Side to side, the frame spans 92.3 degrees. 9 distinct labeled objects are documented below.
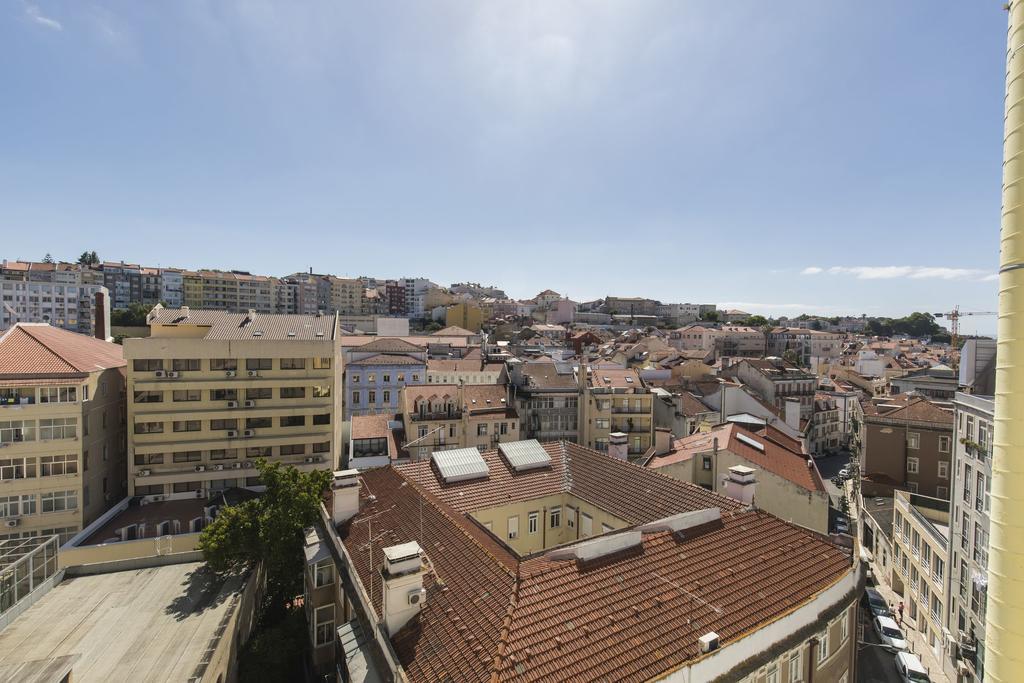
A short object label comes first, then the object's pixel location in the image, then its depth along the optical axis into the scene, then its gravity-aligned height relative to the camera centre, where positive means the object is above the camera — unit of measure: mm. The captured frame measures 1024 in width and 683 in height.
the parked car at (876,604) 32312 -18235
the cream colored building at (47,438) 29562 -7017
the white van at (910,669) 26453 -18246
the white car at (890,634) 28859 -18149
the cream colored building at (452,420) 43969 -8269
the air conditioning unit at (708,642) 11180 -7072
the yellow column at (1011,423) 6086 -1090
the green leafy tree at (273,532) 23141 -9757
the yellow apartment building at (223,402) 35281 -5674
